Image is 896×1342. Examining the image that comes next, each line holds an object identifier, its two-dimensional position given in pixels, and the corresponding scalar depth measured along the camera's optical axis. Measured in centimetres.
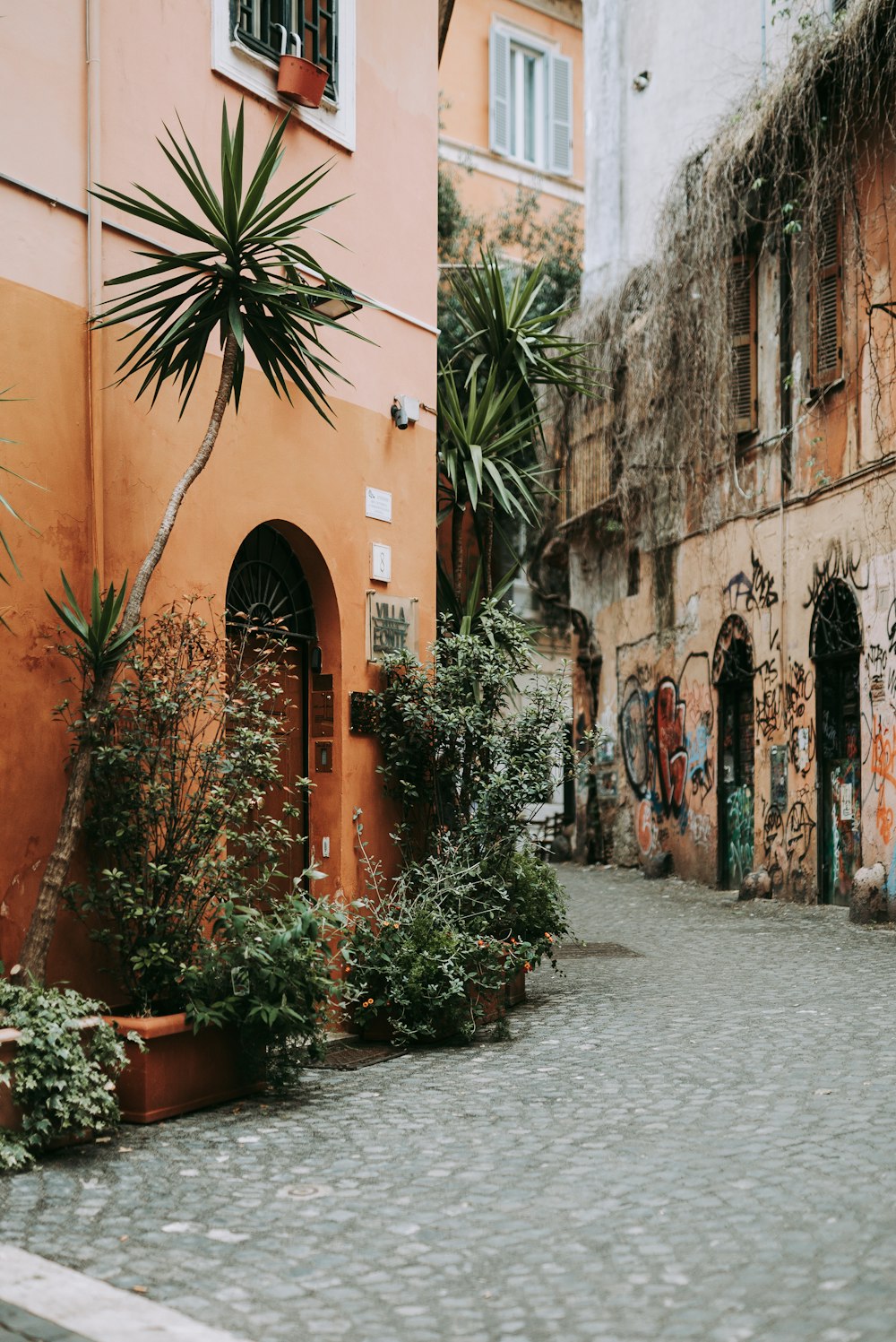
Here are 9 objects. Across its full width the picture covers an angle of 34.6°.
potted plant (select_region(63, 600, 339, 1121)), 618
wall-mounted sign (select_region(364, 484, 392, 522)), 895
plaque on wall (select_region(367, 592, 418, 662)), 888
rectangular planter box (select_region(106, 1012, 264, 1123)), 598
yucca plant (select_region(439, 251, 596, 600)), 1067
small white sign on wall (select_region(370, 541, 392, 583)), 894
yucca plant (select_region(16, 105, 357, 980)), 646
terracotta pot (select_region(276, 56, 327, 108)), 827
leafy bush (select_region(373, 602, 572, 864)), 840
